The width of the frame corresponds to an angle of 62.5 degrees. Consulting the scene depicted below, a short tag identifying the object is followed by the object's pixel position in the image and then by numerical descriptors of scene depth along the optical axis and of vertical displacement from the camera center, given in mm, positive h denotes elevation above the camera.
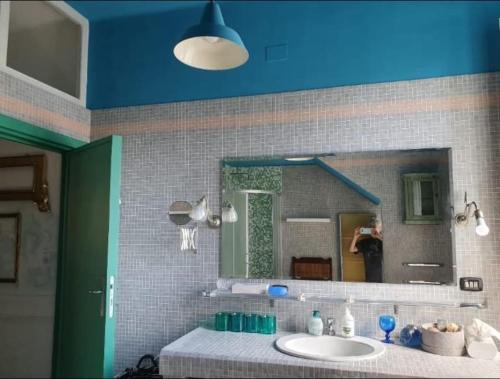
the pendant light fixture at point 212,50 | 1683 +822
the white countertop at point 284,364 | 1647 -520
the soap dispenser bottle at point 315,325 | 2123 -445
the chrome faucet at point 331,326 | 2148 -458
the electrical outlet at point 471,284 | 2035 -224
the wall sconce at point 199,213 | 2365 +143
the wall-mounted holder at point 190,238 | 2447 +1
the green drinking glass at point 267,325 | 2193 -459
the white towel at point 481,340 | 1784 -443
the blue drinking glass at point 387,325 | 2049 -428
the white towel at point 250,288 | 2275 -274
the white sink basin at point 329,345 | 1950 -517
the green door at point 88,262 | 2189 -136
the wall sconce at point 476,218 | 1945 +98
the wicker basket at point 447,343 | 1828 -463
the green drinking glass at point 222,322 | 2250 -456
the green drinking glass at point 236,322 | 2227 -456
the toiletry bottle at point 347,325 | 2064 -433
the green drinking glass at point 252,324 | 2209 -457
